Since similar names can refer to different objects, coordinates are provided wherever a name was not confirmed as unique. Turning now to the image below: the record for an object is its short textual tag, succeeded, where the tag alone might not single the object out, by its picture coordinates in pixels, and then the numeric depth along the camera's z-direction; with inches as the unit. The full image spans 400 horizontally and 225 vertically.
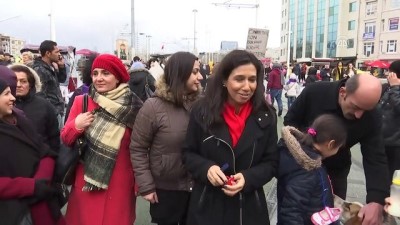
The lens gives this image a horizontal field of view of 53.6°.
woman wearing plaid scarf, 112.7
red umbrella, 1323.6
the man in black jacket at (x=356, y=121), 97.0
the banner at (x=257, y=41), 377.7
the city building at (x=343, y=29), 2447.1
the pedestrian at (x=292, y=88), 531.0
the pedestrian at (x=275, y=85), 540.1
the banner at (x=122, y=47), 2138.4
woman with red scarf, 92.8
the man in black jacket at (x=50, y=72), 238.1
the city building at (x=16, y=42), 5357.3
